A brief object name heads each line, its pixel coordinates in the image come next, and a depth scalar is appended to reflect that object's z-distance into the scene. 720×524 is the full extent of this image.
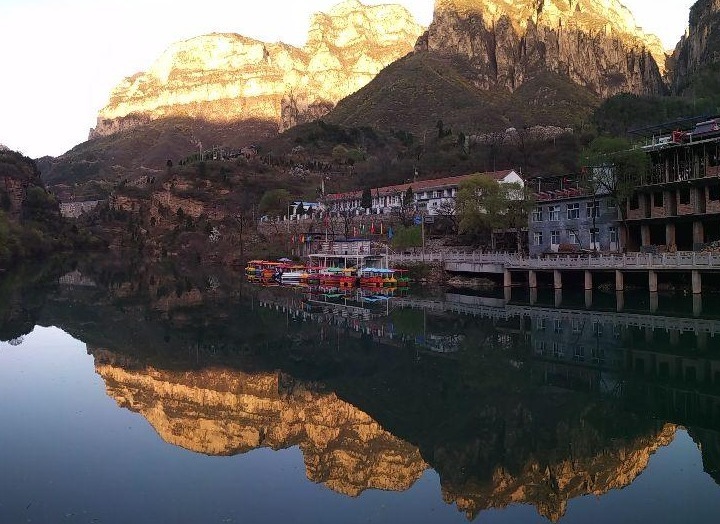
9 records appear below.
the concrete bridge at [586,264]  44.75
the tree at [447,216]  80.12
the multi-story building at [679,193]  50.72
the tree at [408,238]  75.94
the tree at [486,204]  63.69
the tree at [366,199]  99.44
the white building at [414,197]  84.44
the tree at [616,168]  53.69
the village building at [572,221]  59.25
